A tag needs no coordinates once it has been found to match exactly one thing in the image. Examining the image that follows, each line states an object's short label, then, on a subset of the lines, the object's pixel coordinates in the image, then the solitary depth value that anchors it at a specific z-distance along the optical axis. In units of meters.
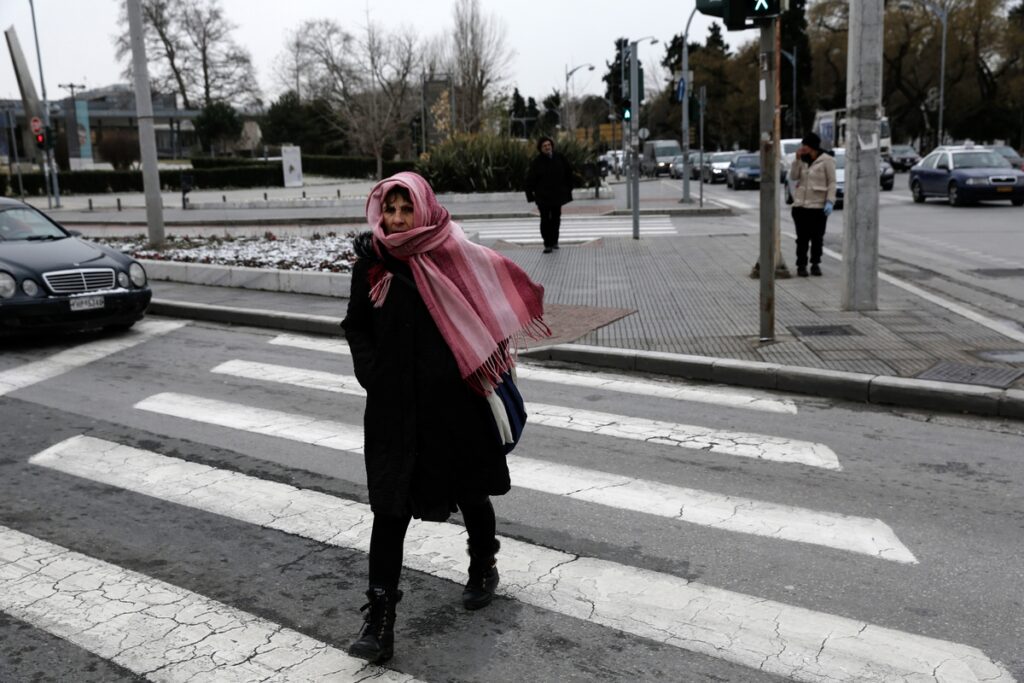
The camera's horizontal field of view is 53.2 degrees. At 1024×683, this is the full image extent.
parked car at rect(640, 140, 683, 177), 59.47
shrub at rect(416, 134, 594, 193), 34.94
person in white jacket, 13.38
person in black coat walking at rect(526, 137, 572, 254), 16.91
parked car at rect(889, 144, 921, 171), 55.34
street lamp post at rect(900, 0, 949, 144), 59.34
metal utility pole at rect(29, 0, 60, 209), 43.19
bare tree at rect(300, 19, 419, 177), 65.69
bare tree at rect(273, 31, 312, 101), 79.06
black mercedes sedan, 10.10
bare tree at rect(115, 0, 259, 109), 78.00
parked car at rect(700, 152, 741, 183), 48.62
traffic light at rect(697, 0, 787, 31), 8.90
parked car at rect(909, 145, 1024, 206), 26.62
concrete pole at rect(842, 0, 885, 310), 10.29
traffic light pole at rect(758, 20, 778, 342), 8.87
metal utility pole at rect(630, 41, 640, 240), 19.17
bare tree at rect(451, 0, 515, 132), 55.72
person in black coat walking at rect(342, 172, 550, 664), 3.74
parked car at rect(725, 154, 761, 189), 40.28
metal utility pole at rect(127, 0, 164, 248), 16.66
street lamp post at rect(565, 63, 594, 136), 73.44
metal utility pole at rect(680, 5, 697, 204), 28.99
